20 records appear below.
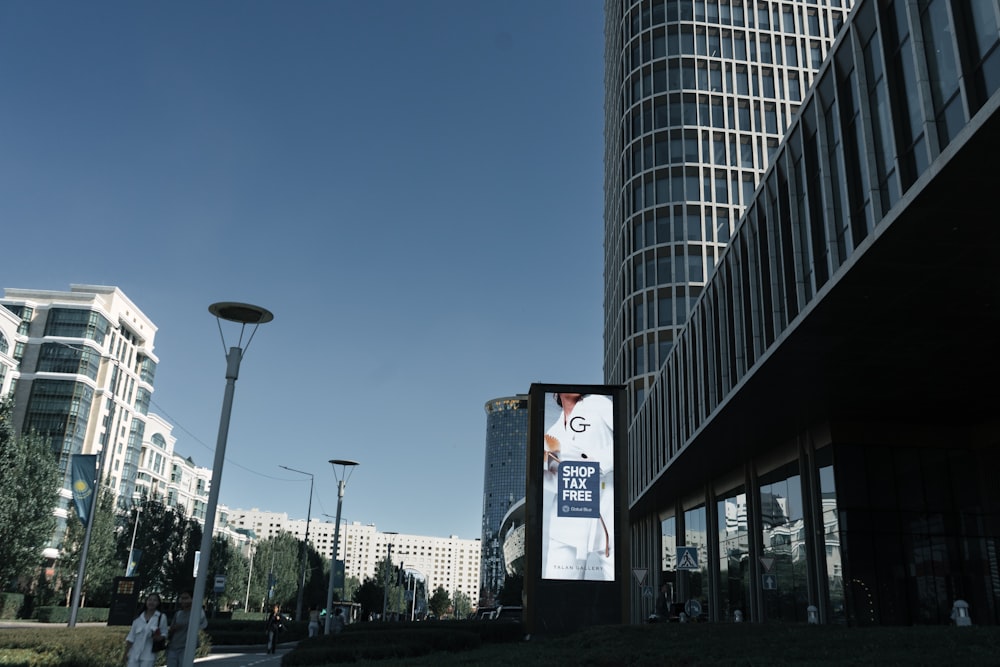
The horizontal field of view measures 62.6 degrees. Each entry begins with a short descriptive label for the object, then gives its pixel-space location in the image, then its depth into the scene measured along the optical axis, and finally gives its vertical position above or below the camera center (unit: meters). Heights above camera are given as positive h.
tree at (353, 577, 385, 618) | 100.25 -0.38
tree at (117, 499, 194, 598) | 65.50 +2.98
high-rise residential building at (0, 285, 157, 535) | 89.31 +22.88
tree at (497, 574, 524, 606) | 107.69 +0.84
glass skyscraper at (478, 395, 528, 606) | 166.06 -0.25
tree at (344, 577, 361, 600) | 167.84 +1.20
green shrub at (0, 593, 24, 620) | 57.62 -1.63
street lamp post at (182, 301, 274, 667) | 12.91 +2.85
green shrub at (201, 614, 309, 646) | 36.41 -1.94
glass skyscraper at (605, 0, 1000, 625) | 15.18 +6.61
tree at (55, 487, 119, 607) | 64.12 +2.05
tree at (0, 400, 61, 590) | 45.16 +3.92
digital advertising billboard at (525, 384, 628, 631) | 27.55 +3.05
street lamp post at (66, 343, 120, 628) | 25.97 +0.22
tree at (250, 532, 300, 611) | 98.44 +2.44
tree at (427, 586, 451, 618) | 160.62 -1.34
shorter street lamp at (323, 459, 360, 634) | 35.00 +4.09
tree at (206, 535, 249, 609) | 74.62 +1.76
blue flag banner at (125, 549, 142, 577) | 57.02 +1.64
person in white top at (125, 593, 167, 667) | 11.32 -0.64
